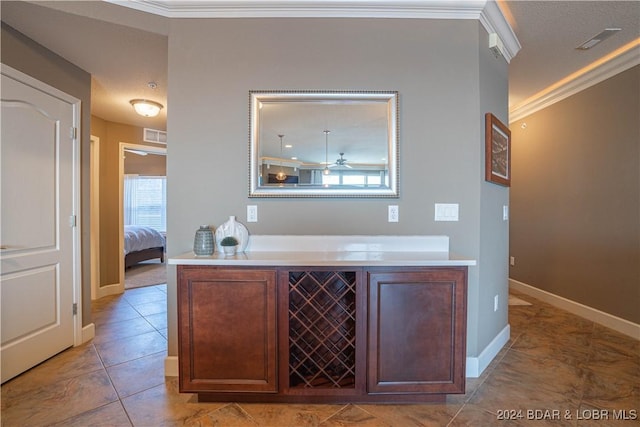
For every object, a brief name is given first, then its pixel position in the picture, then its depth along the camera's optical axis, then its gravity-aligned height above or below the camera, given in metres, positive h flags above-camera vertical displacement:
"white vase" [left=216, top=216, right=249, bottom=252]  1.91 -0.14
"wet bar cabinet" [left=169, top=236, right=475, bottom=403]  1.58 -0.63
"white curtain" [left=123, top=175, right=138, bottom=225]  8.26 +0.35
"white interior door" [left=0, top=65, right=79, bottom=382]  1.95 -0.09
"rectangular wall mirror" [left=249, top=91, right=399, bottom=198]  1.99 +0.49
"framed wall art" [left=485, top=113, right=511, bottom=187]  2.08 +0.49
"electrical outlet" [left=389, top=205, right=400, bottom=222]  2.01 +0.01
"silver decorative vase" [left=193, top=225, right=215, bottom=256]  1.78 -0.20
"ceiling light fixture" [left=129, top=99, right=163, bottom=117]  3.06 +1.14
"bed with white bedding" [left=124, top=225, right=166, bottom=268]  5.20 -0.67
